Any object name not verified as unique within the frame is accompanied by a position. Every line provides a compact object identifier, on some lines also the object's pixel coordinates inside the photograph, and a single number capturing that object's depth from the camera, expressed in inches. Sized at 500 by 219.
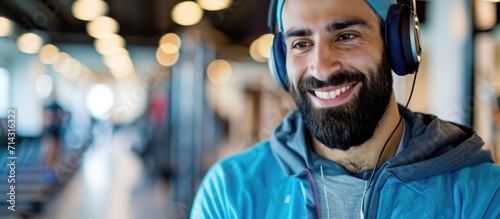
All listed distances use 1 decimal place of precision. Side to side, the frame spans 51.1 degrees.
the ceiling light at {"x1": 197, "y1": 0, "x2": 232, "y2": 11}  177.6
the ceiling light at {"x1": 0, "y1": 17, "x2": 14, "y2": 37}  147.0
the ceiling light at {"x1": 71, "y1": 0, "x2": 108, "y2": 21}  198.4
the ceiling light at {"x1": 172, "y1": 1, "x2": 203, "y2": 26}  195.2
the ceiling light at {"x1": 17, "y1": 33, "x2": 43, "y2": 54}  146.7
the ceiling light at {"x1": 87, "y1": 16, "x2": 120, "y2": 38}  265.8
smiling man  48.7
